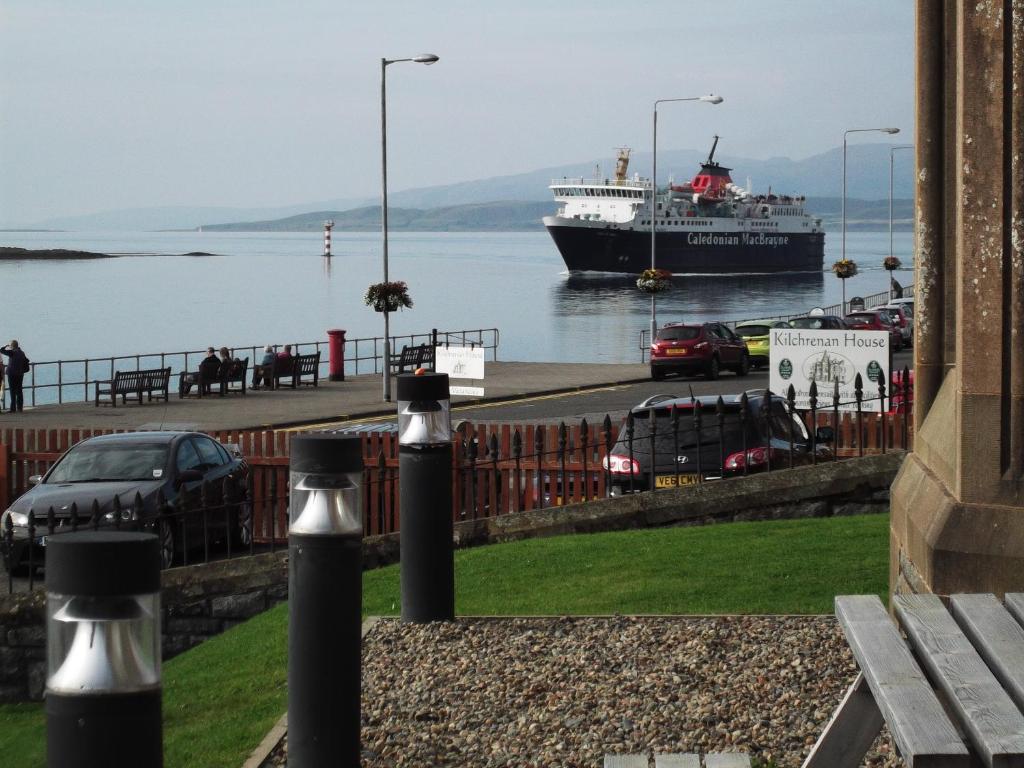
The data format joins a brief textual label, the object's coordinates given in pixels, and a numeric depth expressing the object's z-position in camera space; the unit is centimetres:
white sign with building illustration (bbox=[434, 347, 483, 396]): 2775
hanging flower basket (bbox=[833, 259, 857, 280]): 7186
